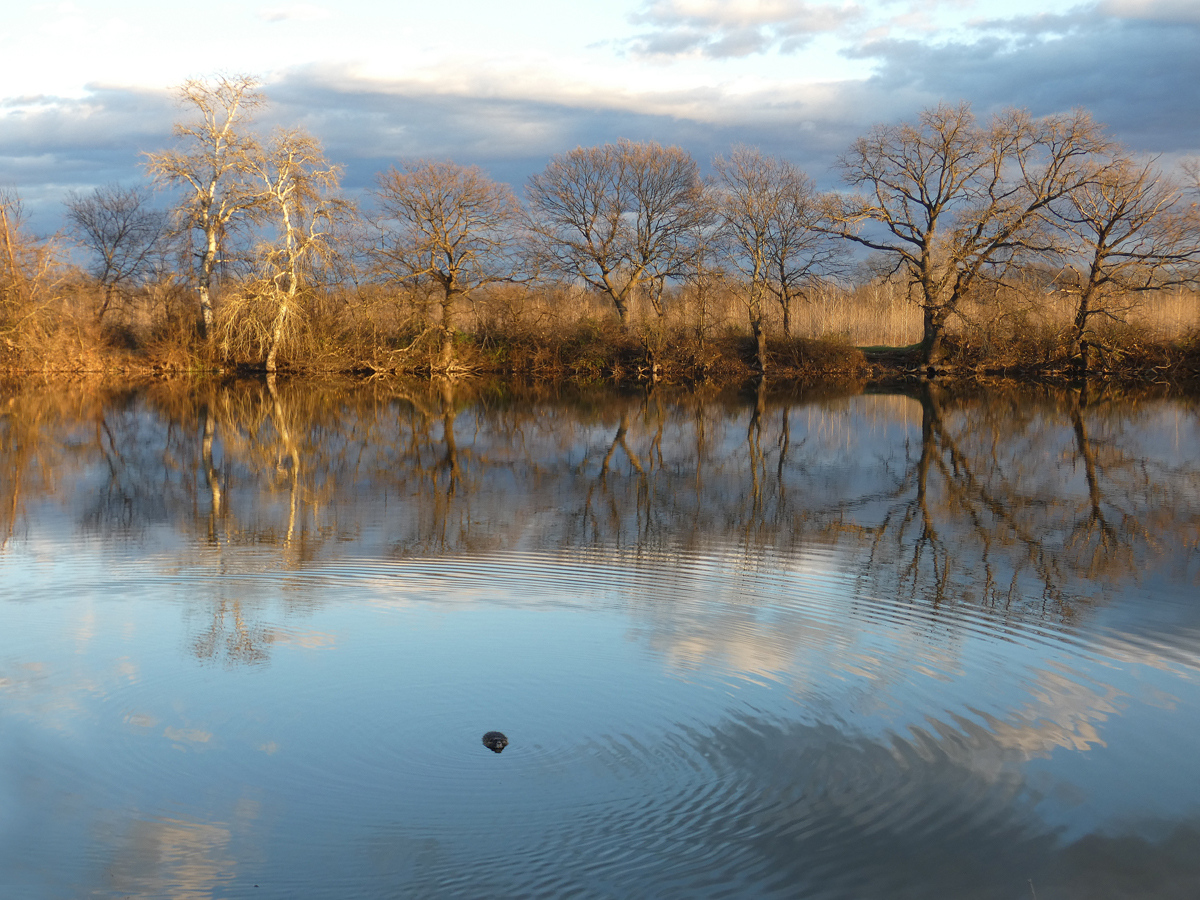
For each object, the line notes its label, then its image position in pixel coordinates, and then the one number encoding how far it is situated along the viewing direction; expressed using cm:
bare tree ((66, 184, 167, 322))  4538
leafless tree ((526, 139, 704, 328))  4347
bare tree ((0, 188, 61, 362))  3719
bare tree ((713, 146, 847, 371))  4075
